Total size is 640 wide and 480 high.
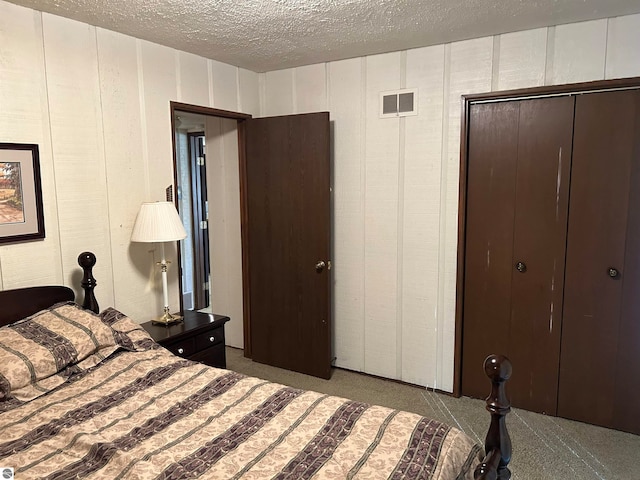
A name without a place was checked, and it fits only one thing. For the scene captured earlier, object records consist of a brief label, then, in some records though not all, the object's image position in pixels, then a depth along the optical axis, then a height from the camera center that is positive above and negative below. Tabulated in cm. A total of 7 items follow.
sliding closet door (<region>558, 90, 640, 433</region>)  263 -45
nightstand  263 -84
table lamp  266 -17
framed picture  225 +2
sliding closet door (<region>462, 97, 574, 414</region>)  283 -29
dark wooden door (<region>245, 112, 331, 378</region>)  347 -35
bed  139 -82
